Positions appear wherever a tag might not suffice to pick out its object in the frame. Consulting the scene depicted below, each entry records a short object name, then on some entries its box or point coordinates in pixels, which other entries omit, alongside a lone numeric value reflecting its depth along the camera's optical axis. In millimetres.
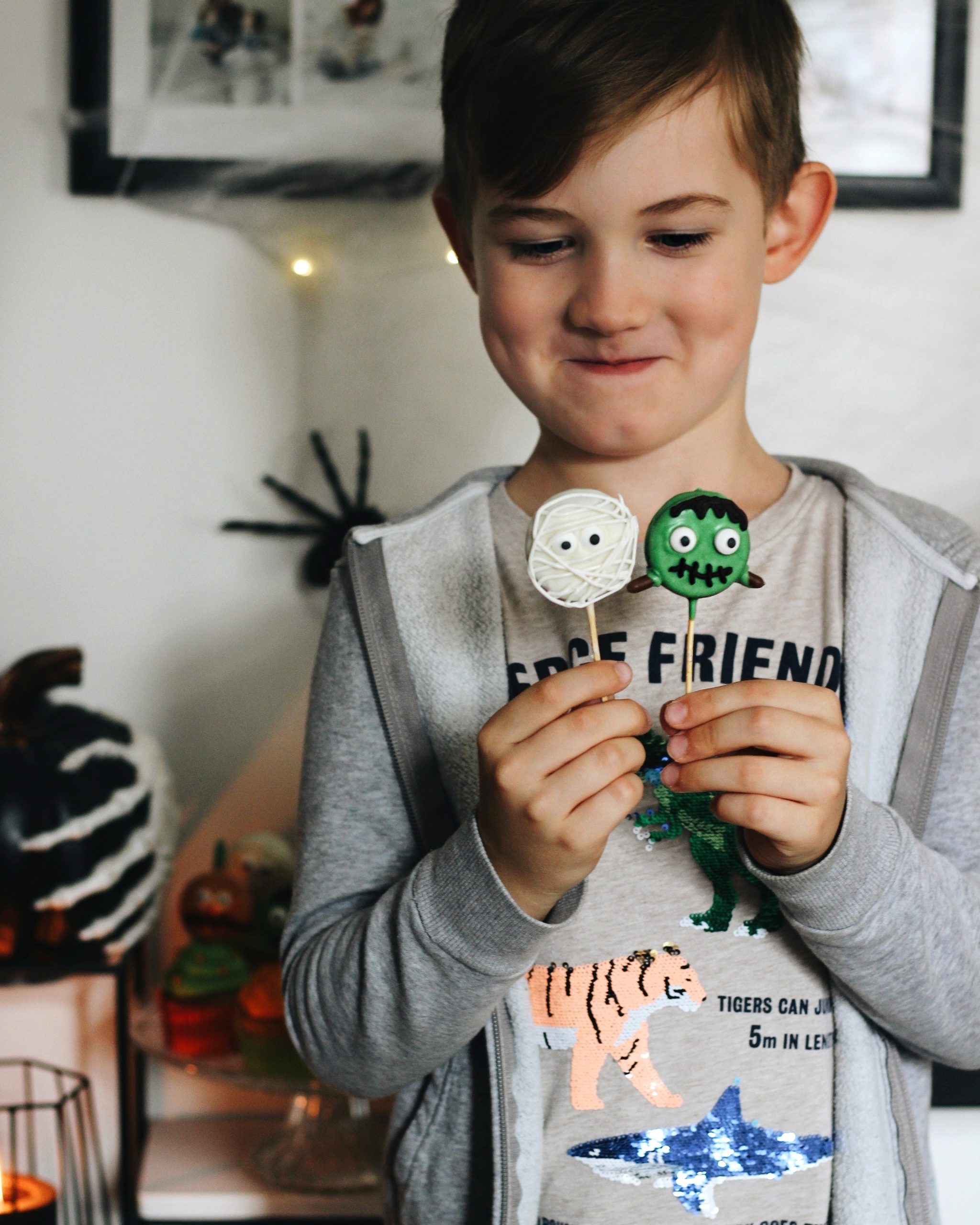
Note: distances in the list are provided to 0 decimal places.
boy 740
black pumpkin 1250
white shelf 1342
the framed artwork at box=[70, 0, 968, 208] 1396
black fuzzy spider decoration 1455
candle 1205
